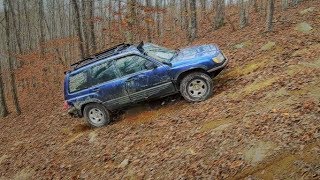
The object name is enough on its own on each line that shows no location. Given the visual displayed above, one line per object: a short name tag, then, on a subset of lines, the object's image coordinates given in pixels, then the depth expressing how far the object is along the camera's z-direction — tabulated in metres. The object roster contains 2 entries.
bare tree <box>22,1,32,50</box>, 26.74
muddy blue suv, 7.23
